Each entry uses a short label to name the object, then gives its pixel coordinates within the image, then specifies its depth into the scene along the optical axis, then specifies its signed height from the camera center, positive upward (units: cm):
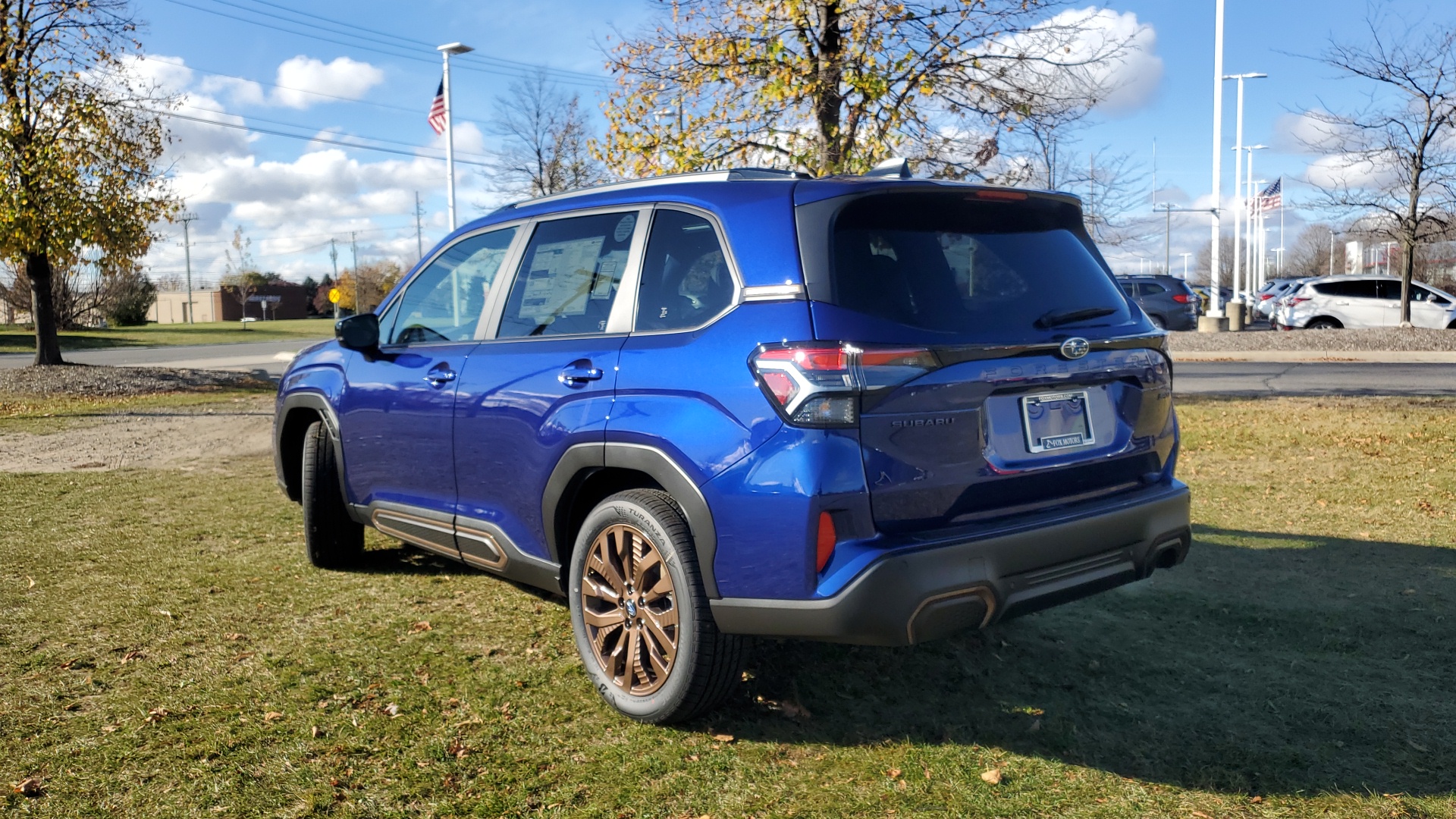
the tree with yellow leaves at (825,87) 1149 +262
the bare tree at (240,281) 9288 +539
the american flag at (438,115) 2895 +587
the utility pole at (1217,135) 3262 +578
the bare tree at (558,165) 3659 +599
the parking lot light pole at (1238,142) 4472 +755
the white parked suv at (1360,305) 2828 +40
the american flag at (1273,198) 3825 +432
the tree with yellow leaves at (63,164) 1838 +312
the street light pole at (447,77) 3009 +698
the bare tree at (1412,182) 2231 +289
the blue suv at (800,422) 319 -29
